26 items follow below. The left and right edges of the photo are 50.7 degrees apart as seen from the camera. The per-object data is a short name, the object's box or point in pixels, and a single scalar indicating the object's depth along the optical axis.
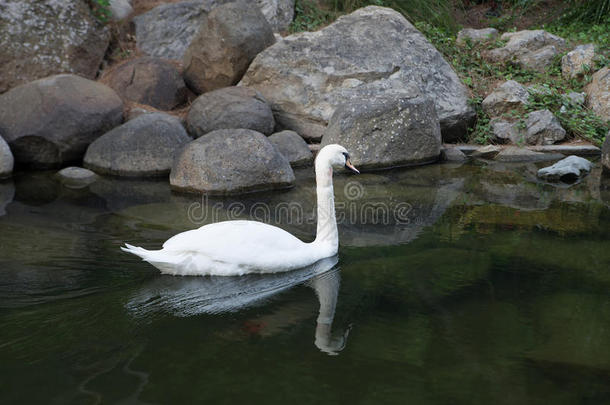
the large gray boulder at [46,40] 10.23
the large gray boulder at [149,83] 10.27
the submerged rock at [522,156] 9.08
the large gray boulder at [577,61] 10.57
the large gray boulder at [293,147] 8.75
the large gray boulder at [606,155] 8.33
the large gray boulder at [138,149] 8.14
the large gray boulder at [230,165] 7.27
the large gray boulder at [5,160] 8.06
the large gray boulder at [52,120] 8.41
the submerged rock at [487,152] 9.39
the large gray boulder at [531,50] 11.17
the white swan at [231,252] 4.43
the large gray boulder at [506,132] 9.61
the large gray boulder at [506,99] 9.93
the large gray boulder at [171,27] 11.82
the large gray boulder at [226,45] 10.11
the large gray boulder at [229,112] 8.91
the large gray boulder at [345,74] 9.94
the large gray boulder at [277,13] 12.15
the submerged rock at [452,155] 9.23
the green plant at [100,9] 11.12
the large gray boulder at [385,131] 8.64
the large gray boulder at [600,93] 9.68
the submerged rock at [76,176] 7.86
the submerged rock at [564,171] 7.95
